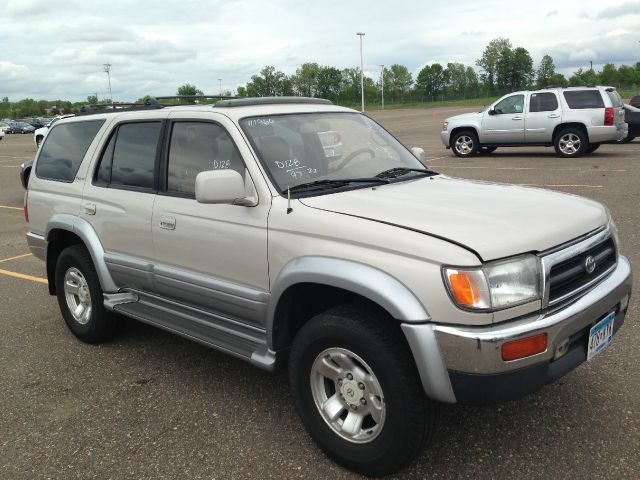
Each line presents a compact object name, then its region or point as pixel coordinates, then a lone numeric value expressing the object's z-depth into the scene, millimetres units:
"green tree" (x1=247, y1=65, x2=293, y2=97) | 115938
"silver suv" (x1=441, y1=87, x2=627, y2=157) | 15062
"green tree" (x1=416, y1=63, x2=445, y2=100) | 121750
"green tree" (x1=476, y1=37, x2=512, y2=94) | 108438
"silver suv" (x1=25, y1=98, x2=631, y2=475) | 2445
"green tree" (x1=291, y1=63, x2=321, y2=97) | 119625
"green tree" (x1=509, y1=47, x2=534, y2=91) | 106312
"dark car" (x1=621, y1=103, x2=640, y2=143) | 17938
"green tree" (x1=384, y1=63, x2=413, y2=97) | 125250
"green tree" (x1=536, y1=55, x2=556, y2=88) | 114562
